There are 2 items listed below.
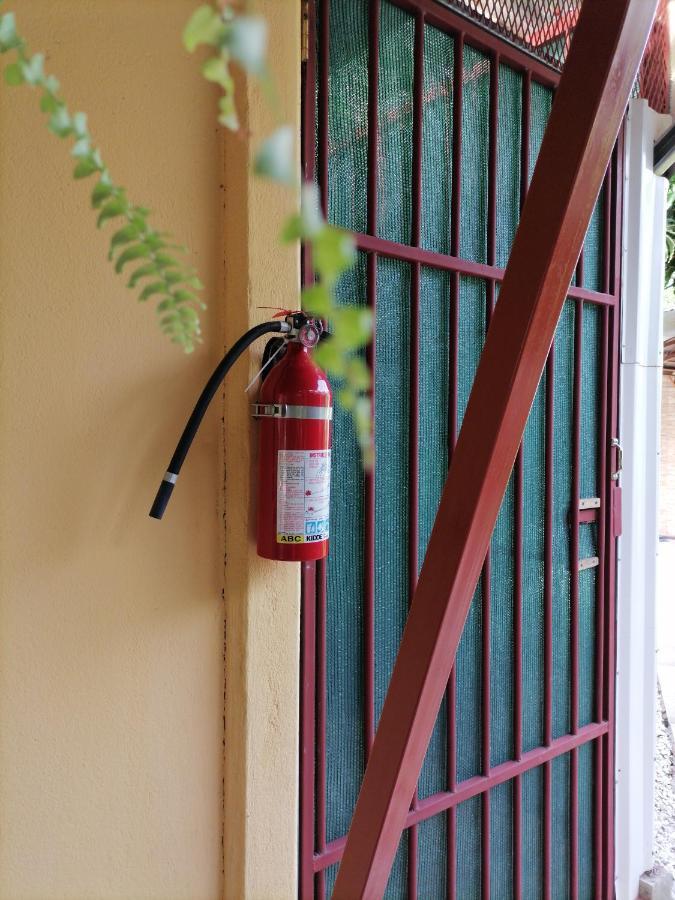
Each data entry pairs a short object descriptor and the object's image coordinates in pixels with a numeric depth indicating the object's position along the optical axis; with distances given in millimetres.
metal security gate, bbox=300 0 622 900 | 1673
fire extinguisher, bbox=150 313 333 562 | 1351
